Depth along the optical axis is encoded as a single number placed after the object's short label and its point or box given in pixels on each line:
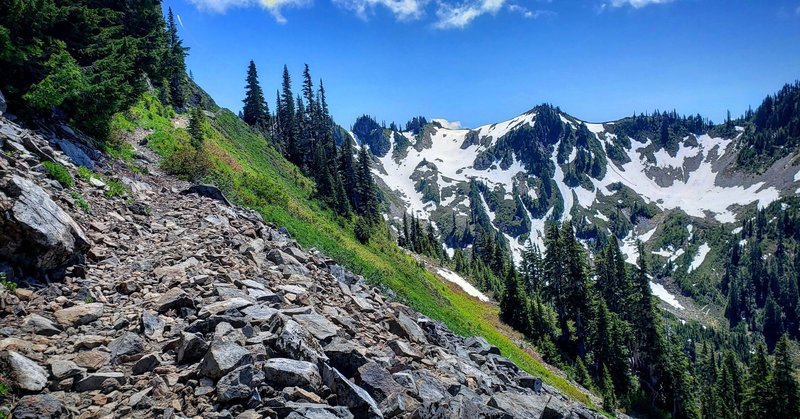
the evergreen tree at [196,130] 30.68
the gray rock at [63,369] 6.57
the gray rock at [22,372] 6.19
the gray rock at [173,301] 9.01
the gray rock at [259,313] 8.79
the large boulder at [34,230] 8.70
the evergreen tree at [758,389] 45.44
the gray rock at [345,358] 8.72
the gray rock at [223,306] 8.79
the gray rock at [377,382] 8.34
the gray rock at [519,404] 10.83
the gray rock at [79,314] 8.09
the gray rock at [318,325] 9.38
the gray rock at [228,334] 7.61
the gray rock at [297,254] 15.55
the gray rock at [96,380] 6.54
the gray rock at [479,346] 17.42
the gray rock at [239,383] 6.52
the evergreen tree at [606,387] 38.54
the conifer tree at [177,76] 38.72
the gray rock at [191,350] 7.42
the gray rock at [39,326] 7.49
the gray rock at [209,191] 19.47
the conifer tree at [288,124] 81.25
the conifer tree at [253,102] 84.00
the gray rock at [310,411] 6.57
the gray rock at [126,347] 7.30
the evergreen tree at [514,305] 55.66
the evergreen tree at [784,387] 43.12
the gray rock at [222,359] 6.88
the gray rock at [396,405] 8.06
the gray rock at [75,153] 15.22
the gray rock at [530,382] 15.50
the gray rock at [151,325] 8.10
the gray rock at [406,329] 12.97
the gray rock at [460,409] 8.45
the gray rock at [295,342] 7.93
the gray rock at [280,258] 14.27
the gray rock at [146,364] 7.08
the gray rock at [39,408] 5.77
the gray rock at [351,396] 7.52
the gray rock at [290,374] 7.19
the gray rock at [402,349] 11.16
